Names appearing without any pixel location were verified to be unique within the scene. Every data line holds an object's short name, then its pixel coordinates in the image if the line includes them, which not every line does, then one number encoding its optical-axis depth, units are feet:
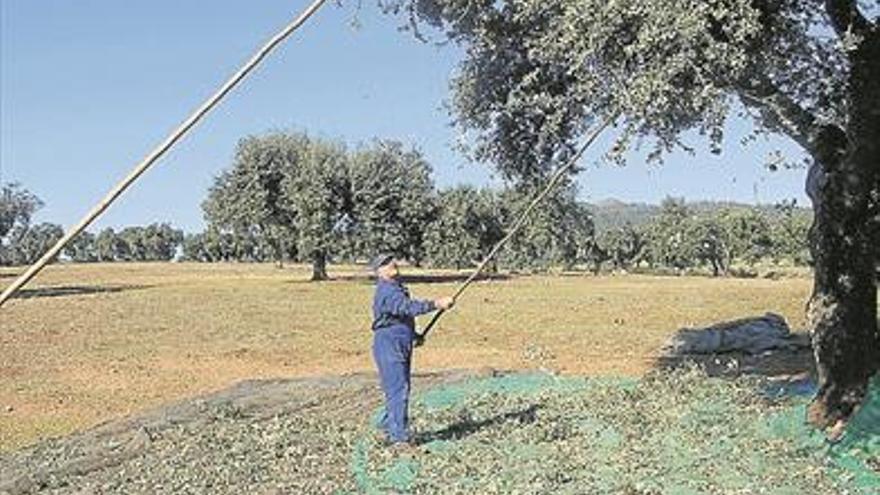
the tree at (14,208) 258.37
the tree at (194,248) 564.71
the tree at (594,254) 364.79
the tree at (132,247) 598.75
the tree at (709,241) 333.42
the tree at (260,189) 194.29
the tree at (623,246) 388.78
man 39.01
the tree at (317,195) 186.80
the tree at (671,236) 349.41
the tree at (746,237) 325.83
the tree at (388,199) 191.83
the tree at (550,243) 270.46
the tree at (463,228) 215.10
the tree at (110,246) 582.76
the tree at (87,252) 536.62
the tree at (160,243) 600.80
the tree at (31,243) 377.17
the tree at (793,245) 222.73
